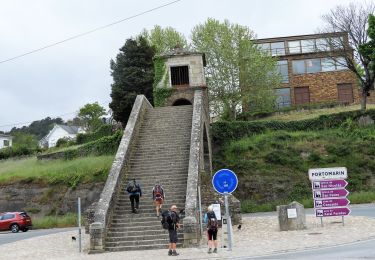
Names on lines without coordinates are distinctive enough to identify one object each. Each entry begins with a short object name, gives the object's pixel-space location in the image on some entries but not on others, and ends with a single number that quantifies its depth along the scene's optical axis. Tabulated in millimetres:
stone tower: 34281
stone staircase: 17109
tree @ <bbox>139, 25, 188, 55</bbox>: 54972
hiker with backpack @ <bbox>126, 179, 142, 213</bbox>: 18547
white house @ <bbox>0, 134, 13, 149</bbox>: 93188
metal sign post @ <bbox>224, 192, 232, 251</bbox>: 14455
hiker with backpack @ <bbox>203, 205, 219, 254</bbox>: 14594
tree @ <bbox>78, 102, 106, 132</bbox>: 69231
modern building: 53625
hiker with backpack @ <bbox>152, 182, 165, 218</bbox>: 18141
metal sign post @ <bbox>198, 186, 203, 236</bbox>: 17666
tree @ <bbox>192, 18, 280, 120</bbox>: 47656
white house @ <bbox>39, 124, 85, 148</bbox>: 89562
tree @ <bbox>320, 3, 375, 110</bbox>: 44375
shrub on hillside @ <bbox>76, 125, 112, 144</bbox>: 47625
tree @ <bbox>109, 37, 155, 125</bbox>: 45656
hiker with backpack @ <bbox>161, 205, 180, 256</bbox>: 14695
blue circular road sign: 14281
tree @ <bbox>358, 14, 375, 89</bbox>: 41906
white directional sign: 19562
